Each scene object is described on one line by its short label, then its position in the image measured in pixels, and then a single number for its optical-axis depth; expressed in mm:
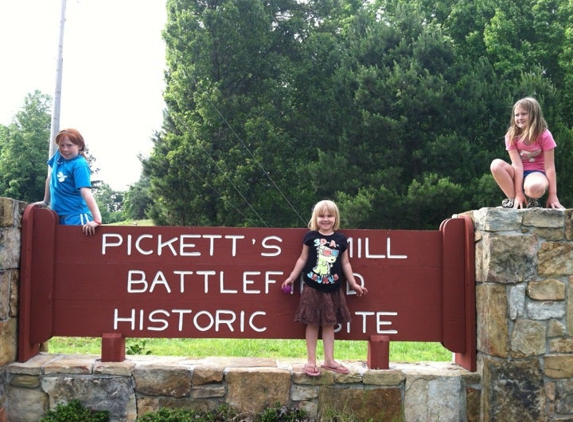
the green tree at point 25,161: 36156
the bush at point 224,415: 3744
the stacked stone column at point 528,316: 3779
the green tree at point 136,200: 41750
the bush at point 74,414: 3807
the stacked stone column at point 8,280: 3873
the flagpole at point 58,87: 13023
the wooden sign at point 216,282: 4117
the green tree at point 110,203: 61781
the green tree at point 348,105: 17844
